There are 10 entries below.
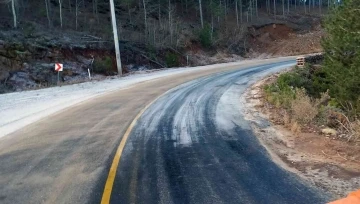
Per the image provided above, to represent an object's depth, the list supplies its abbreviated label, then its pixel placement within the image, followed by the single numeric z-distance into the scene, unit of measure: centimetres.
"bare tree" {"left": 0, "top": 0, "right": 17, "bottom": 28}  2855
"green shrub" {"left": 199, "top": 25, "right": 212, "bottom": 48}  4271
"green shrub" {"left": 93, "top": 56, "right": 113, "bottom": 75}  2661
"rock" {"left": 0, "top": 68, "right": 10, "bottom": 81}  2177
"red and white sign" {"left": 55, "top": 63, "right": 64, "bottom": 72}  2012
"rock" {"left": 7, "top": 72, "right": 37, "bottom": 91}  2151
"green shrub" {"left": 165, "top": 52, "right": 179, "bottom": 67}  3275
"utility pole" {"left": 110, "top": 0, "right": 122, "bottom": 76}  2556
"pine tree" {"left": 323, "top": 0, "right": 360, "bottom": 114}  1719
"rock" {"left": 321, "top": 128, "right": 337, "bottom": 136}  764
